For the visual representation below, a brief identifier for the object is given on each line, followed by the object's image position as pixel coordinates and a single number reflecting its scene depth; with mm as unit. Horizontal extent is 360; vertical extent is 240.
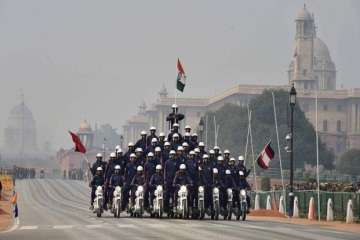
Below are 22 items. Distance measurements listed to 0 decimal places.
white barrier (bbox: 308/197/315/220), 57594
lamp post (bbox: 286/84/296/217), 60266
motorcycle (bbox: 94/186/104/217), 50688
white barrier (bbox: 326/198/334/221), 55188
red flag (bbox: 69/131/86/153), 57469
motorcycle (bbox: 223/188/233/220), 49812
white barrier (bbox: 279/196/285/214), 65675
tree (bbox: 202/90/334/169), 175250
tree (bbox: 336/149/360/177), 175875
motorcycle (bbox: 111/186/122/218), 50188
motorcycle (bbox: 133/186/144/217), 49219
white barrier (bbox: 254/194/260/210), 72725
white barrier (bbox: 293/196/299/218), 60781
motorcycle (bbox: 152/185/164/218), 48541
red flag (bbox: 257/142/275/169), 63656
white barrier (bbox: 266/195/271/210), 69988
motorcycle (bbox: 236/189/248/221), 49969
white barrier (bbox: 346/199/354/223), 52825
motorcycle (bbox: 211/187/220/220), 49062
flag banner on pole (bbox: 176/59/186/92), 61438
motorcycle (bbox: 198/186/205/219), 48562
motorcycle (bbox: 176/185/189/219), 48031
